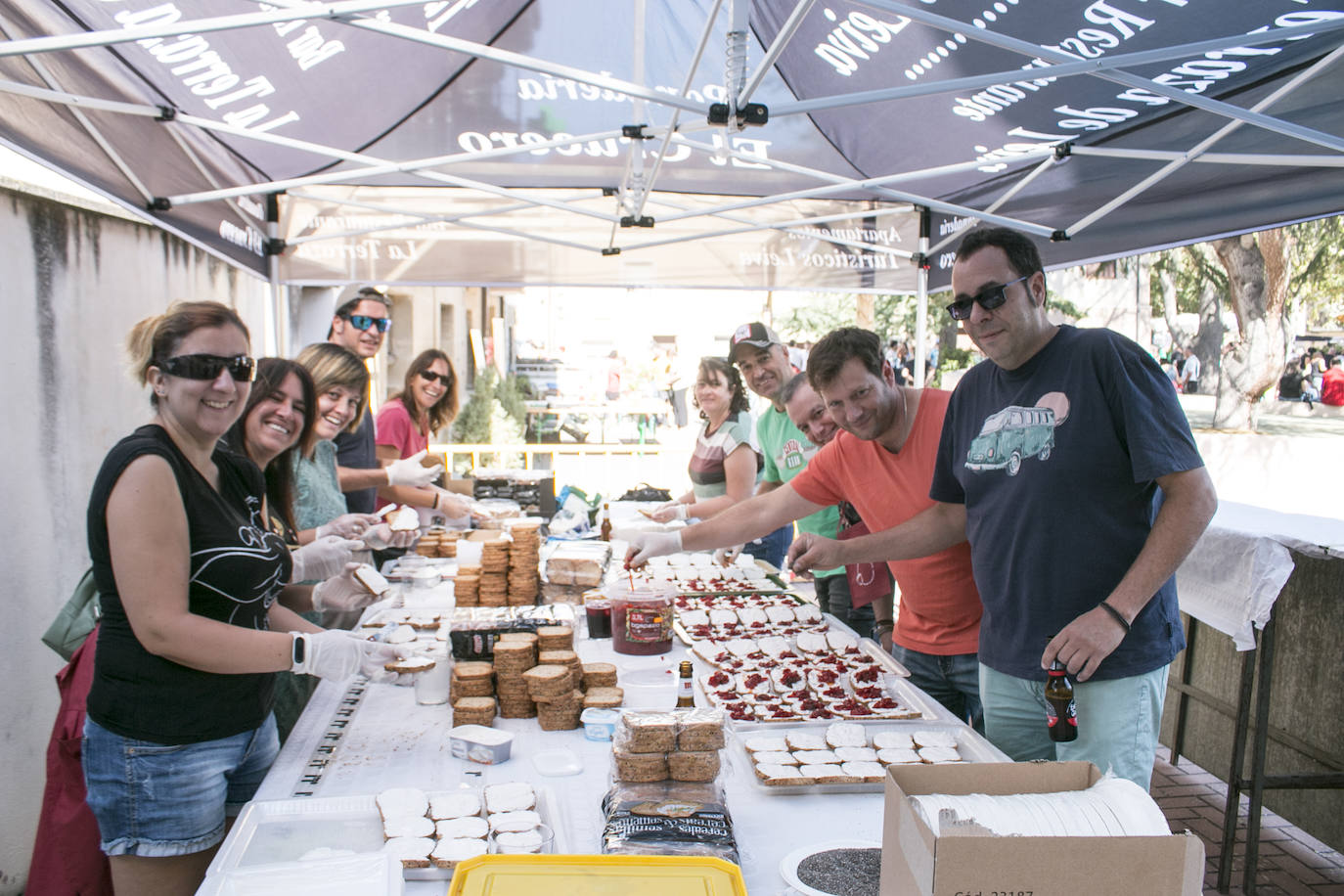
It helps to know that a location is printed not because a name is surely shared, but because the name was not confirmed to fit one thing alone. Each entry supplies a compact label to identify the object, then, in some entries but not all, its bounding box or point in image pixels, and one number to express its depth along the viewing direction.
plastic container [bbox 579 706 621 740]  2.35
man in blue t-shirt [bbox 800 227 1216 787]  2.13
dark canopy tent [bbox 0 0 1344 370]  3.13
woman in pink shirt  5.25
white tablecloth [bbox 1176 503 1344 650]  3.81
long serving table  1.83
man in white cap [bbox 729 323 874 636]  4.76
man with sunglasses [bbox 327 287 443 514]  4.82
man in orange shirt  2.85
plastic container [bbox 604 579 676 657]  3.07
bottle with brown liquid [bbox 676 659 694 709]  2.15
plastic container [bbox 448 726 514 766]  2.17
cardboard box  1.01
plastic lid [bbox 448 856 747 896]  1.23
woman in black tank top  1.99
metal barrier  11.08
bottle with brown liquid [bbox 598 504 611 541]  4.98
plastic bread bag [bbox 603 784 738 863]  1.62
